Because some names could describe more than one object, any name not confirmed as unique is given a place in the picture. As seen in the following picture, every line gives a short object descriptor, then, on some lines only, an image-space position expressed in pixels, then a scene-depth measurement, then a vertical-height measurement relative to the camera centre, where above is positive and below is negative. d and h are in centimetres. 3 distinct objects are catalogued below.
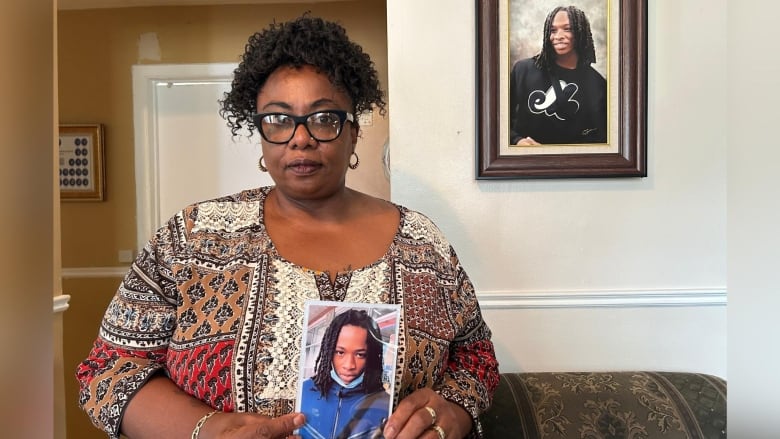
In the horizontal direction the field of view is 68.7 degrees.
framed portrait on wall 176 +38
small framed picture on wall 319 +30
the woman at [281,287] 101 -14
